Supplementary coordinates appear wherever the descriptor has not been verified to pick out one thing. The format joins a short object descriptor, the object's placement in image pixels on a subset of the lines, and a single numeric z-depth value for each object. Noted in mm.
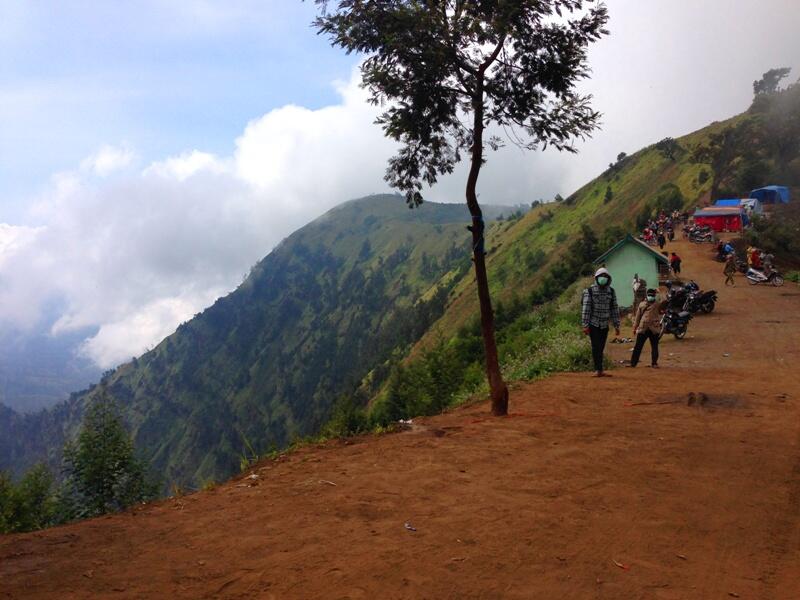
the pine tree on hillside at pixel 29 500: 14895
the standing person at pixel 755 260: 29250
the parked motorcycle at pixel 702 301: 23297
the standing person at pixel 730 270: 29016
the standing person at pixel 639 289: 22772
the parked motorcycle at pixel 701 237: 39969
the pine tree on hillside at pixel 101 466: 13688
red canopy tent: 43562
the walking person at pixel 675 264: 30469
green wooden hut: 26125
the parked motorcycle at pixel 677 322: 18875
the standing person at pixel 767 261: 28906
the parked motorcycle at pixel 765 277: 28367
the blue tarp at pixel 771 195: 53562
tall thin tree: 8289
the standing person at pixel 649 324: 13345
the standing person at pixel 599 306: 11664
